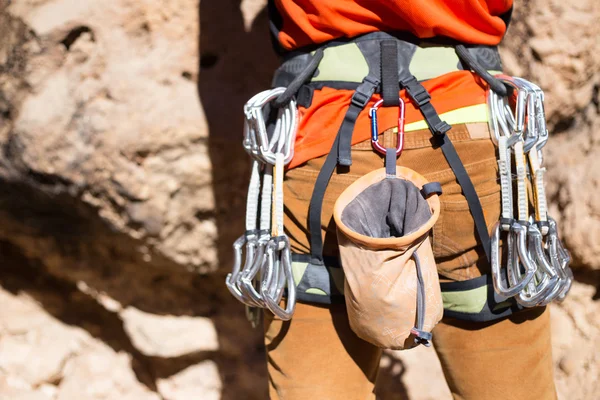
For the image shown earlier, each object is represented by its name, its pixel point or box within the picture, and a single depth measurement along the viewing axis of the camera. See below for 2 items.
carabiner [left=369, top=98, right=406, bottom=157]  1.02
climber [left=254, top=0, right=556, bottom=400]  1.04
